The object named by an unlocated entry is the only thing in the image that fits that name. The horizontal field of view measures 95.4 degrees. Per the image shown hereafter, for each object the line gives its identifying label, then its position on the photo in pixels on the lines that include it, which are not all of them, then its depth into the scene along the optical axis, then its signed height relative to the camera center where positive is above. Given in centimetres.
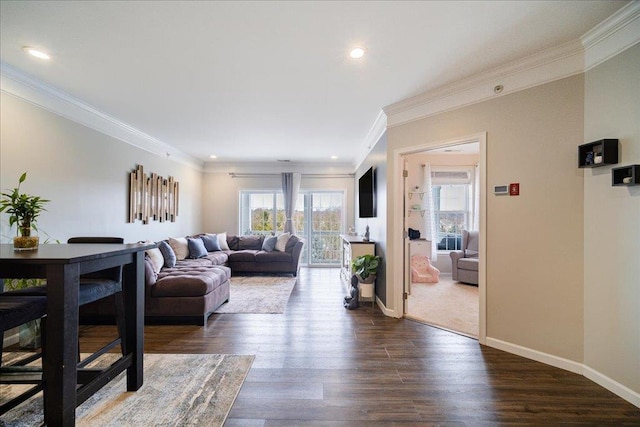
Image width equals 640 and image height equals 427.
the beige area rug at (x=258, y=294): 400 -130
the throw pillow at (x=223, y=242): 677 -64
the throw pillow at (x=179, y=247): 542 -63
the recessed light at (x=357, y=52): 244 +139
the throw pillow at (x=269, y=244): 661 -68
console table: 449 -52
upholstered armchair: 543 -88
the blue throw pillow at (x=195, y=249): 566 -68
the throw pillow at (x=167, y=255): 443 -63
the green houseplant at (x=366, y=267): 407 -74
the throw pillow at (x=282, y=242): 654 -63
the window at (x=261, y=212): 764 +6
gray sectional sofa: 339 -88
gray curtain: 735 +64
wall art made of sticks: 472 +31
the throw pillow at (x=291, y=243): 646 -64
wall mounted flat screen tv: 470 +34
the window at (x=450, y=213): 655 +4
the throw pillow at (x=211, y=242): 640 -62
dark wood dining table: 143 -49
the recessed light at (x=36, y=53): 248 +141
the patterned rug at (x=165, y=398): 180 -127
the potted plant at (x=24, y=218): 182 -3
